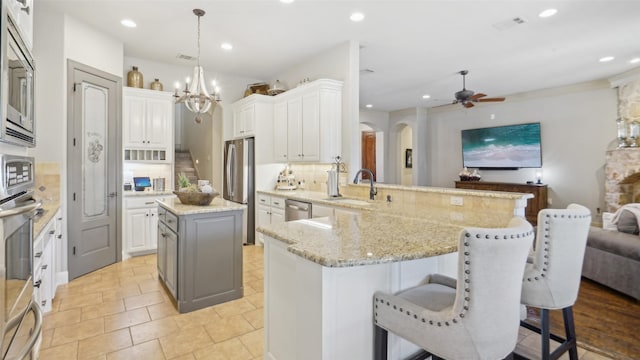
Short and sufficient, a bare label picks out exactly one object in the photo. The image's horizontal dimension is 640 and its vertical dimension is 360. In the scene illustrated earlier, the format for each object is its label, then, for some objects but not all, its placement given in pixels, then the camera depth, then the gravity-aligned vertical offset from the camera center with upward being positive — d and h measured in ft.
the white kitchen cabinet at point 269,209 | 15.62 -1.35
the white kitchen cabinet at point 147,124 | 15.64 +2.97
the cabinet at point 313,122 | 14.32 +2.87
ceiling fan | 18.83 +5.02
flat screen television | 23.85 +2.76
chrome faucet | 12.83 -0.38
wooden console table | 22.80 -0.62
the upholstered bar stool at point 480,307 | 3.96 -1.59
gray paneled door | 12.55 +0.65
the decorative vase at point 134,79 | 16.02 +5.21
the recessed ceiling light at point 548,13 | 11.64 +6.21
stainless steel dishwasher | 13.66 -1.19
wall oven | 3.36 -0.94
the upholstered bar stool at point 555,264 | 5.61 -1.45
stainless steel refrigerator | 17.28 +0.32
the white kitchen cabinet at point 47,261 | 7.47 -2.08
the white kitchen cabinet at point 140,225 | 15.20 -1.96
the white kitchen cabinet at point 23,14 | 4.53 +2.90
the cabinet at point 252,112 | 17.30 +3.91
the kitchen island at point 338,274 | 4.69 -1.51
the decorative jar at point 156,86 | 16.66 +5.06
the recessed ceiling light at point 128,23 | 12.57 +6.38
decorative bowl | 10.31 -0.45
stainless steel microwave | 3.97 +1.37
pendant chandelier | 11.46 +3.12
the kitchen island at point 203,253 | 9.45 -2.14
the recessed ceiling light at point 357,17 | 11.90 +6.22
